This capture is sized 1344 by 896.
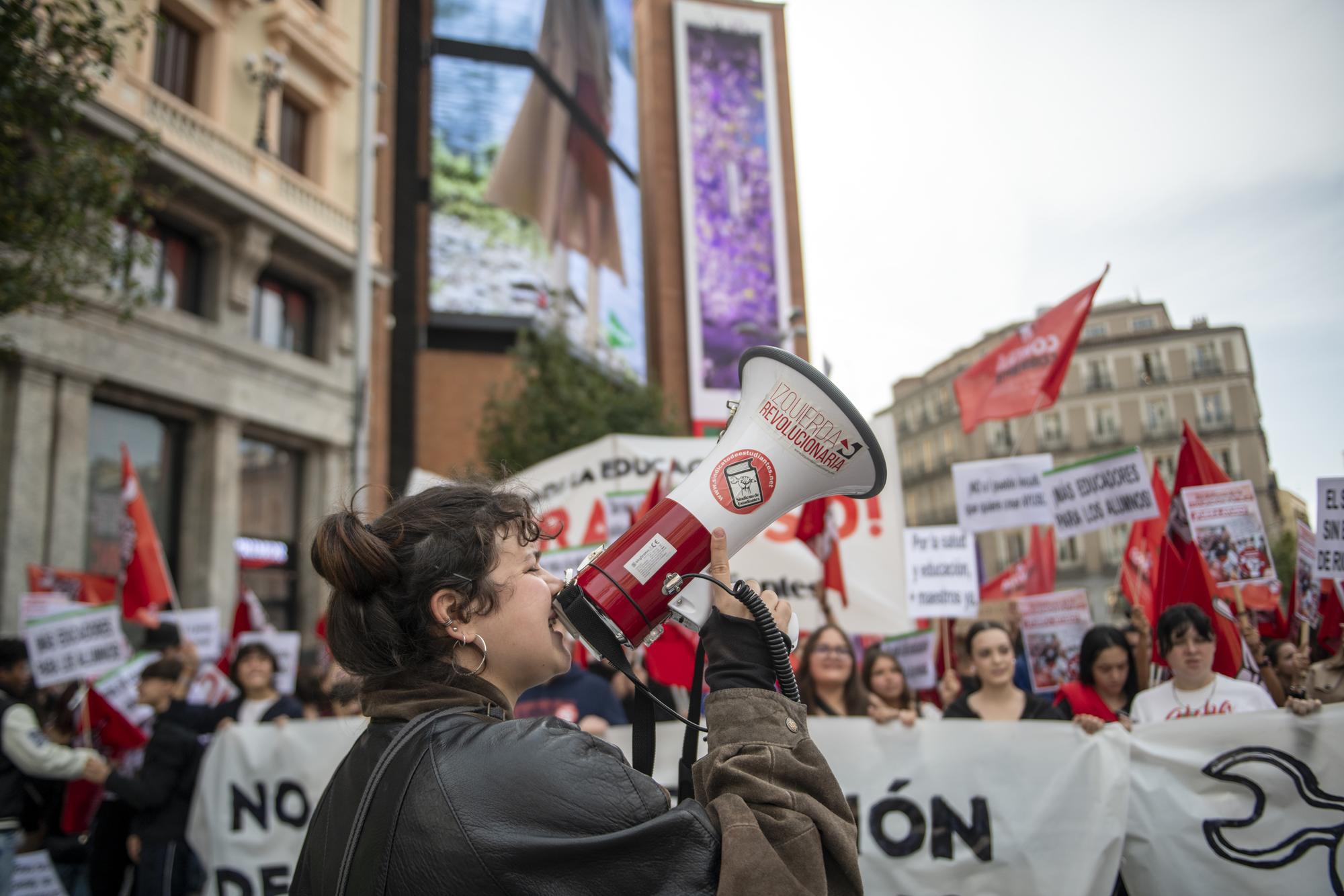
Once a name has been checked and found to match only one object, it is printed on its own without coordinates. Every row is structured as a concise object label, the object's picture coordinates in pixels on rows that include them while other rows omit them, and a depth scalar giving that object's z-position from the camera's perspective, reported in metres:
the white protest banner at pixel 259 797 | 4.93
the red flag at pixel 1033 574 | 7.05
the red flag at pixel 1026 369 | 6.33
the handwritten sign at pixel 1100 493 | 5.48
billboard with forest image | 25.09
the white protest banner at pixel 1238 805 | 3.11
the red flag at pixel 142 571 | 8.02
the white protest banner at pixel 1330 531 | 3.61
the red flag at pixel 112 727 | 5.95
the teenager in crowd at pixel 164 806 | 5.02
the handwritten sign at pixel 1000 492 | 6.49
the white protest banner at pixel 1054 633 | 5.29
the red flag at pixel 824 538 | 6.41
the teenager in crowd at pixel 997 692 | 4.25
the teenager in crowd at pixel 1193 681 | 3.83
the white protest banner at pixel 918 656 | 6.67
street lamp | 15.87
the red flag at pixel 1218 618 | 4.15
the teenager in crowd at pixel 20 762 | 4.81
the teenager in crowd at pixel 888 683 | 5.28
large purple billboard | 36.81
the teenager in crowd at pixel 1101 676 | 4.53
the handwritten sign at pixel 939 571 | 6.46
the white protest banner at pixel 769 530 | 7.06
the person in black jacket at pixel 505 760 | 1.38
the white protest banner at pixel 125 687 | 6.22
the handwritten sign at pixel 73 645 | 6.29
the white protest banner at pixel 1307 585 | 4.02
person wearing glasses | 4.95
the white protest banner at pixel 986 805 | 3.53
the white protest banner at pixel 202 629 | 8.05
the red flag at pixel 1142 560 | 6.03
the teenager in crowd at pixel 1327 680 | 3.65
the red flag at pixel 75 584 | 8.81
